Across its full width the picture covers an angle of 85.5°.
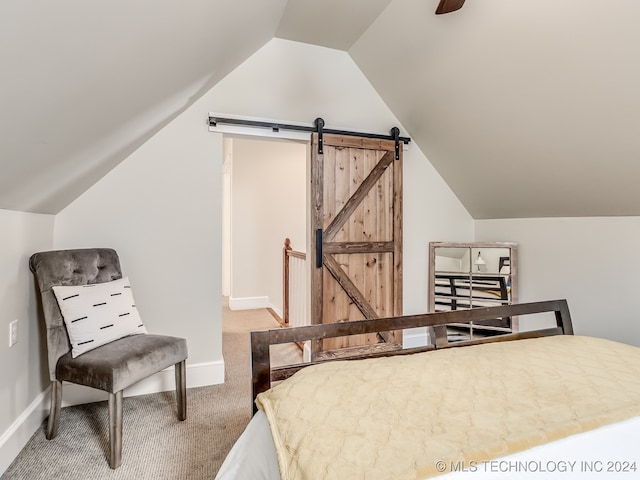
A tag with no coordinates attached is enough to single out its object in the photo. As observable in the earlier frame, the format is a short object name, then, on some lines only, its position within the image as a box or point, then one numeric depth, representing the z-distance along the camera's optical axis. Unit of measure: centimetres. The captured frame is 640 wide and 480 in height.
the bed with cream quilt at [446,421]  83
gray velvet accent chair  174
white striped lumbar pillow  192
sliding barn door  300
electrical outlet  182
